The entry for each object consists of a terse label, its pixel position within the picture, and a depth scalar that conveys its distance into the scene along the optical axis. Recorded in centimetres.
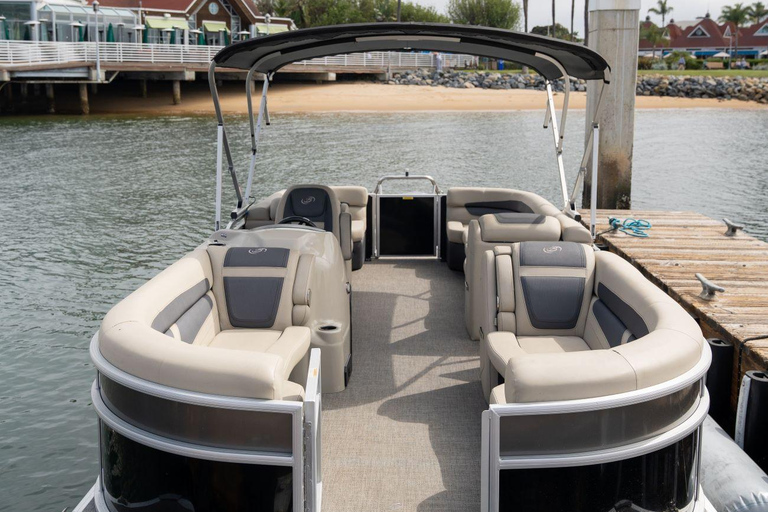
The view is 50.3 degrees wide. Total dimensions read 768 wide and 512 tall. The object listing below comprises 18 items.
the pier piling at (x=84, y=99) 3441
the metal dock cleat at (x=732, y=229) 767
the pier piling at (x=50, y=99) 3434
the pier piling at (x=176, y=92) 3709
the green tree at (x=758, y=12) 8781
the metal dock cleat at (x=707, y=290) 535
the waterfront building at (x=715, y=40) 8612
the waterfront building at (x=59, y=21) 3831
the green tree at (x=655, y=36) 8139
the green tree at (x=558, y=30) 8012
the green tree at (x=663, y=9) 9381
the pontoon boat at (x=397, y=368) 289
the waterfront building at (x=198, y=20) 4278
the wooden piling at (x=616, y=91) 960
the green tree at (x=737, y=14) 8712
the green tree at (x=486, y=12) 6825
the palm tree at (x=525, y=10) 5278
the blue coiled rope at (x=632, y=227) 789
